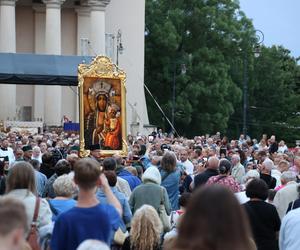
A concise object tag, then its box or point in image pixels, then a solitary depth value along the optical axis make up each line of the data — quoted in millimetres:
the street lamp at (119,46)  45700
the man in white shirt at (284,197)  11500
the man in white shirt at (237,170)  18766
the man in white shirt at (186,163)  21188
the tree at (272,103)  76125
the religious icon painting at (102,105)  24531
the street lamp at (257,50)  45066
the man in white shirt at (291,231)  8781
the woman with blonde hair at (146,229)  9234
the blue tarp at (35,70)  36281
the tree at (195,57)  64500
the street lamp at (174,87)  61062
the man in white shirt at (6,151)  22156
